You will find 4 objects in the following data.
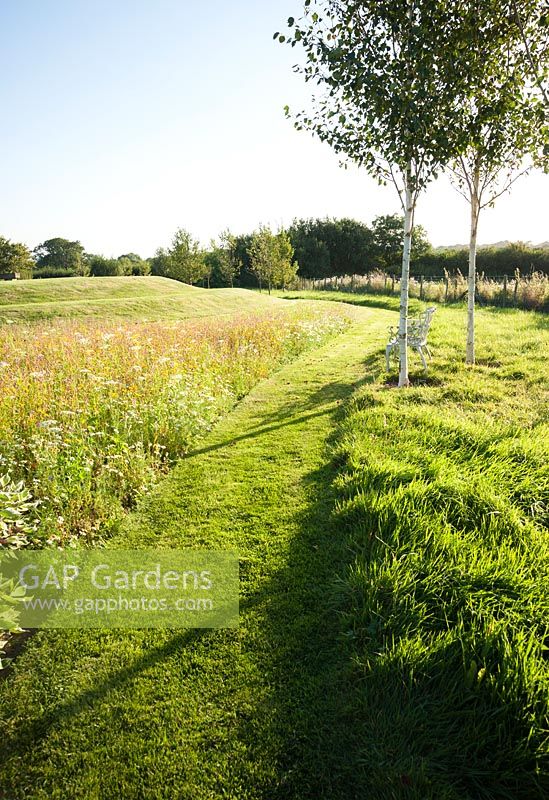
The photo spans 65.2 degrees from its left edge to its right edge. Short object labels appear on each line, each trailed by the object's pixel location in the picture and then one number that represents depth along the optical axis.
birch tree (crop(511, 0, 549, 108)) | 5.58
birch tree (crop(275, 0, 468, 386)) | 6.88
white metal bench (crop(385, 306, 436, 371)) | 9.50
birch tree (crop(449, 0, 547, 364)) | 7.27
